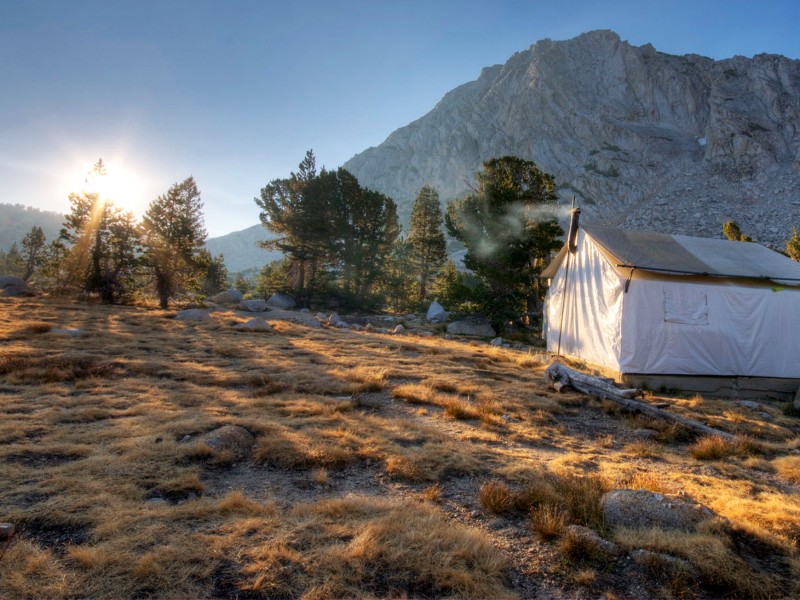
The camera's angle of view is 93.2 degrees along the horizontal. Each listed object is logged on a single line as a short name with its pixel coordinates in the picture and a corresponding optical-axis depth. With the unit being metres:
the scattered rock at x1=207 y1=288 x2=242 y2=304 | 35.38
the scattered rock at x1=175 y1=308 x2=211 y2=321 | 22.33
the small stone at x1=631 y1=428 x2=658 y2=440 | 7.84
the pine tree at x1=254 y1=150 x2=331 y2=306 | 34.25
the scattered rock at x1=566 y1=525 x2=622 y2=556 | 3.59
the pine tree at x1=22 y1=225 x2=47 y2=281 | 47.31
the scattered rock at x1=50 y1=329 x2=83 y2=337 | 14.65
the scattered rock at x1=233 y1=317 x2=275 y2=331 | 19.89
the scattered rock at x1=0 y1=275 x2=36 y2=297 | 27.06
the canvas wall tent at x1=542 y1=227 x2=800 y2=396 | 12.30
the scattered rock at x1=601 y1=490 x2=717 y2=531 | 4.03
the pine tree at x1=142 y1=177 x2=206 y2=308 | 28.16
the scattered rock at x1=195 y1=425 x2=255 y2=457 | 5.74
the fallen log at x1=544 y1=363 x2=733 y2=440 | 8.05
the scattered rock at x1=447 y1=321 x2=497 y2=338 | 25.31
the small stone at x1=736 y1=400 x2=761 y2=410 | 10.72
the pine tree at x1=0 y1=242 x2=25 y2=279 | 54.15
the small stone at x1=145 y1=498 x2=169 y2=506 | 4.12
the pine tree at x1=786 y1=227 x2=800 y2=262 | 33.60
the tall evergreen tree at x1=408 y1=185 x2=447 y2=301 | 42.00
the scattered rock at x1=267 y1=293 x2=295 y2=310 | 34.56
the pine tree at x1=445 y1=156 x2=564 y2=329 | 24.00
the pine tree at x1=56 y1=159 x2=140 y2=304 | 26.41
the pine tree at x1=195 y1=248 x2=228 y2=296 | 48.69
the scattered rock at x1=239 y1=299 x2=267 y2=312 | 28.80
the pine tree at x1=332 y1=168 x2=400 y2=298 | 36.88
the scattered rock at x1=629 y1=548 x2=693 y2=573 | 3.35
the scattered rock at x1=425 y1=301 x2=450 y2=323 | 31.47
